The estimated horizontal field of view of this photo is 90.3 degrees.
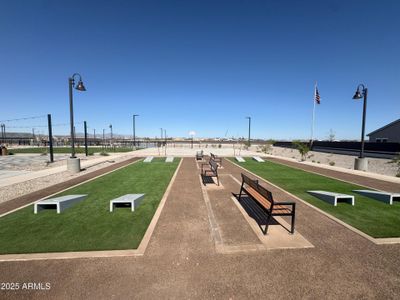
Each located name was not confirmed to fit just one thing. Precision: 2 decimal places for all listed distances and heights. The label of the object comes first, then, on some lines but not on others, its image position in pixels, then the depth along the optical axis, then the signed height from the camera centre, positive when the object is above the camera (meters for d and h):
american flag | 28.05 +5.97
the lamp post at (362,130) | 13.92 +0.67
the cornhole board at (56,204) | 5.95 -2.02
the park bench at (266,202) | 4.66 -1.65
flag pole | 32.96 +2.72
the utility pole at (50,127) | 16.94 +0.94
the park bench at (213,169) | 9.38 -1.70
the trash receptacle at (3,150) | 23.52 -1.46
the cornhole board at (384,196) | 6.85 -2.04
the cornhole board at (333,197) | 6.67 -2.03
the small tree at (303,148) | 20.55 -0.92
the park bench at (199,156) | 19.47 -1.70
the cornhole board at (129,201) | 6.10 -1.95
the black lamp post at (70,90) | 12.74 +3.10
